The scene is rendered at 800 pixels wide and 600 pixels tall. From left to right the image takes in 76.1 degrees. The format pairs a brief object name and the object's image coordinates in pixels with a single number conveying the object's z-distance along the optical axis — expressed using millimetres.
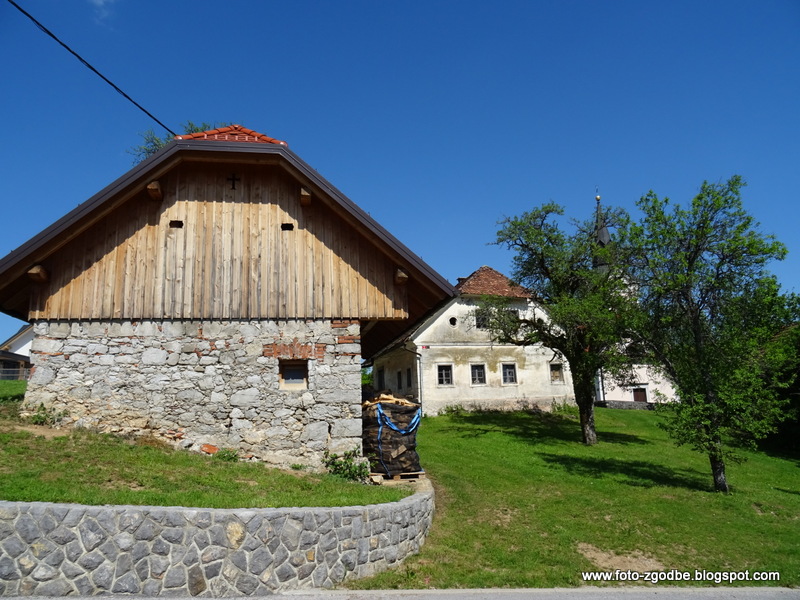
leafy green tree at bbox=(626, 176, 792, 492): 12312
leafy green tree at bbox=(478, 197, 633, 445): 18703
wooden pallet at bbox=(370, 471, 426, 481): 9984
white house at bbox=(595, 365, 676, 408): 35312
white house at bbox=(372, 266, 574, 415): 26375
